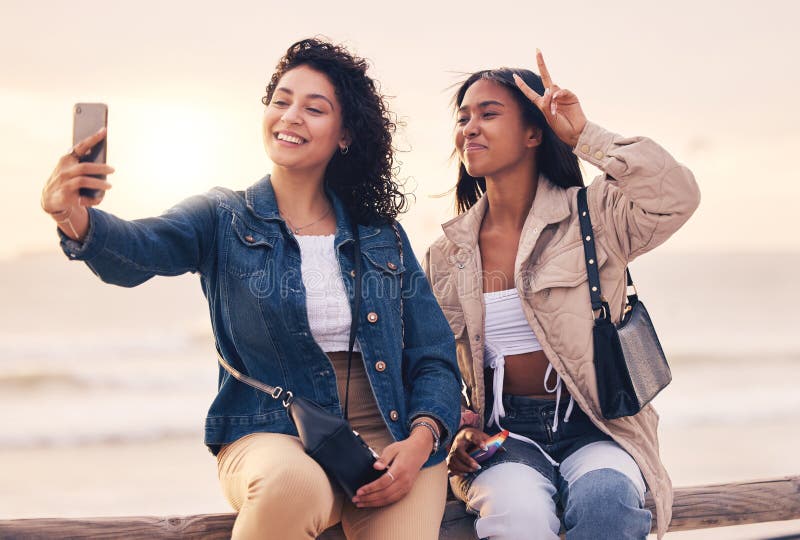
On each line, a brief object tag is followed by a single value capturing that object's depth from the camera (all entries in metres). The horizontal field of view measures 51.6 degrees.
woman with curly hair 2.28
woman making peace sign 2.72
